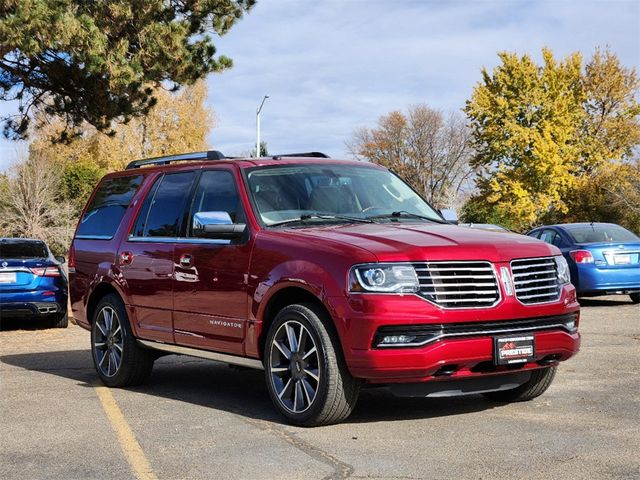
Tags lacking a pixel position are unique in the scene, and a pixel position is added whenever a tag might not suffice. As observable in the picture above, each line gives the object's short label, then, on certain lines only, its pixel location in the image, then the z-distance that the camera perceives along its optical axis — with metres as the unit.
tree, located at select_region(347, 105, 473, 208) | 67.06
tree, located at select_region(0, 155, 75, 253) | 33.91
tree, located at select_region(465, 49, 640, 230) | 46.38
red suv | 5.87
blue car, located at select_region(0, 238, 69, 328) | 13.95
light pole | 39.42
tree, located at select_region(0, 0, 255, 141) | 15.57
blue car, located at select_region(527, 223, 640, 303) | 15.57
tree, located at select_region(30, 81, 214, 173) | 54.38
